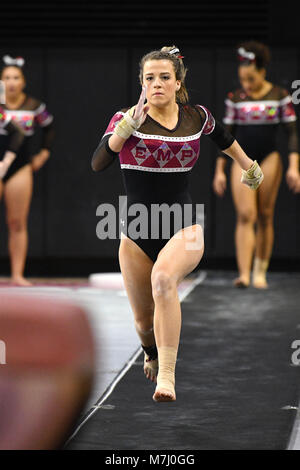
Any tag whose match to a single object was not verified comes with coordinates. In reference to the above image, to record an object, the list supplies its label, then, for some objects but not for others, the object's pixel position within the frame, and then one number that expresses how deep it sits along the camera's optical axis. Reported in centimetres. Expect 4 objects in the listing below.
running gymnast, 925
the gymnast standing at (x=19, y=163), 1862
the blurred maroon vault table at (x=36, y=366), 686
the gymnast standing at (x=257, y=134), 1780
